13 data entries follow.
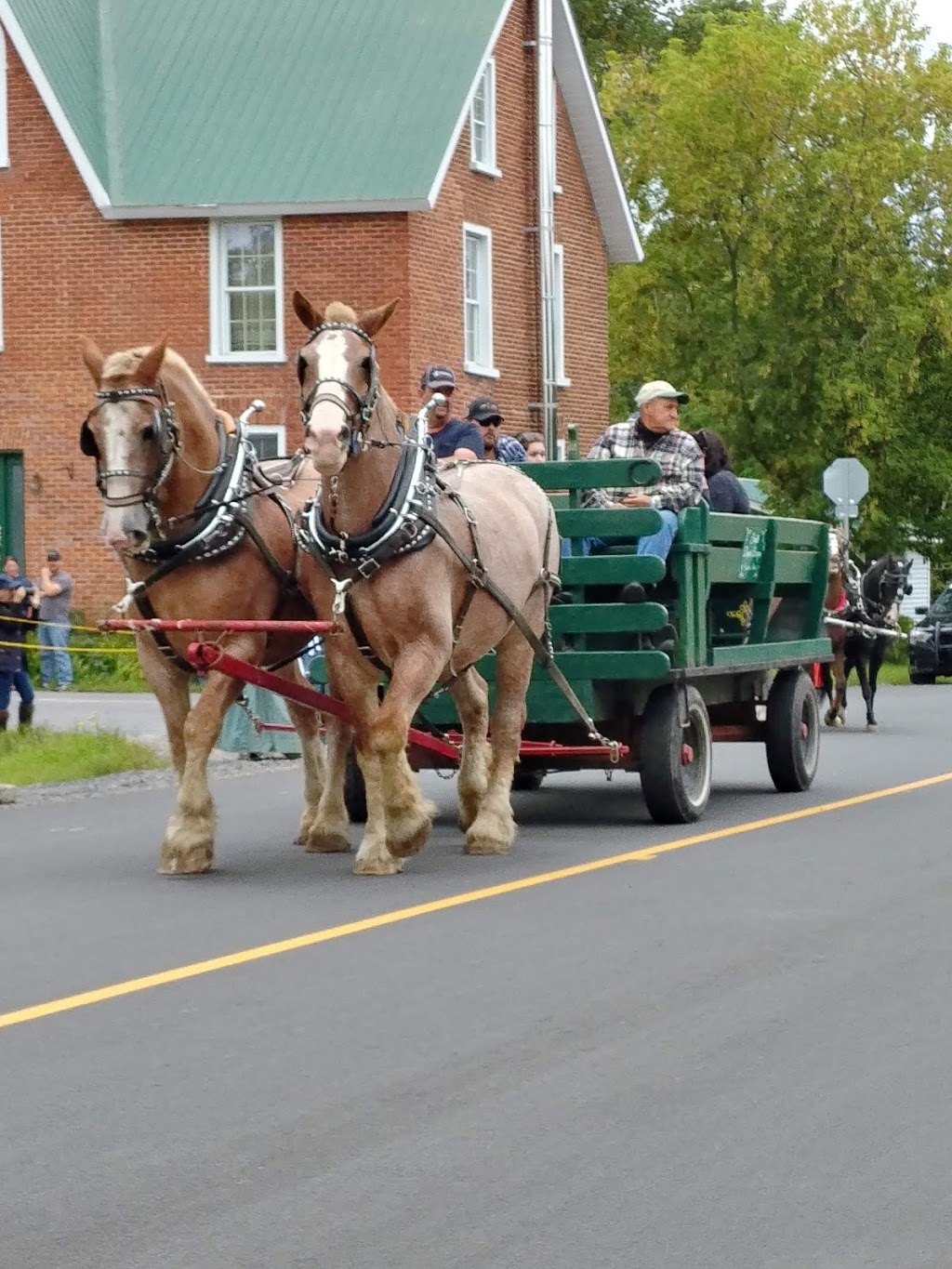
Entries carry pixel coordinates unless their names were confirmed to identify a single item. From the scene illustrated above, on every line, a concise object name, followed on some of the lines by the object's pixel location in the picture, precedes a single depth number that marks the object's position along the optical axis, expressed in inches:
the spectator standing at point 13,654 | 826.8
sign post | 1438.2
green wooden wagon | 508.4
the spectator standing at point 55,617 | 1293.1
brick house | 1348.4
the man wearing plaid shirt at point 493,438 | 550.3
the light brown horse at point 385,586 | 411.8
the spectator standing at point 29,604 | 887.7
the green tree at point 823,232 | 1752.0
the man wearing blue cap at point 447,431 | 513.3
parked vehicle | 1467.8
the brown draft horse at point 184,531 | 420.2
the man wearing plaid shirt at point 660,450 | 532.4
